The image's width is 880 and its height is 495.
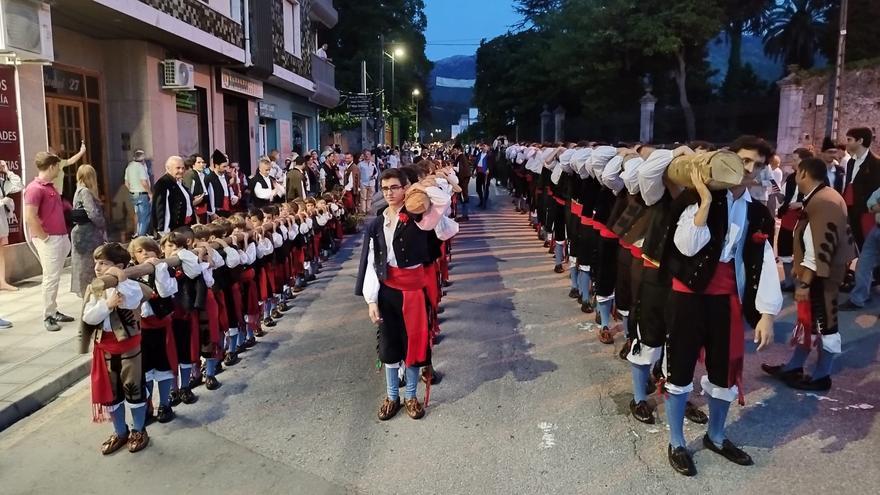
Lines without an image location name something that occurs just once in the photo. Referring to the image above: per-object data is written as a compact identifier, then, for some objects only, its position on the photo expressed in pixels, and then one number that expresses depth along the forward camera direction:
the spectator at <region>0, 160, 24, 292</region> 8.84
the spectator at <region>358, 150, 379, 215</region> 18.39
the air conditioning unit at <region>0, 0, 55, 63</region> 8.96
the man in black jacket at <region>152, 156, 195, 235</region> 9.01
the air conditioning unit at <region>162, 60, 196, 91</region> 14.15
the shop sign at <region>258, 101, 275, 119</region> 22.54
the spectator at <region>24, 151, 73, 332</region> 7.29
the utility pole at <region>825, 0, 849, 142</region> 21.41
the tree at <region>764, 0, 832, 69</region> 36.91
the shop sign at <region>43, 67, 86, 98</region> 11.35
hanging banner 9.52
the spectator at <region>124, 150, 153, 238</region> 11.01
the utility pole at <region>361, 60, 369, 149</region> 35.32
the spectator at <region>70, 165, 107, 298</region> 7.79
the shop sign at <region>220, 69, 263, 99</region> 18.20
